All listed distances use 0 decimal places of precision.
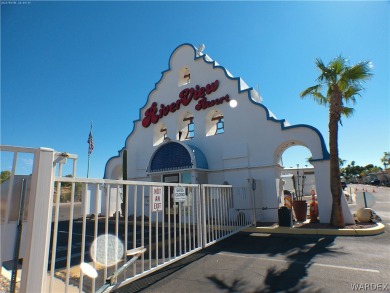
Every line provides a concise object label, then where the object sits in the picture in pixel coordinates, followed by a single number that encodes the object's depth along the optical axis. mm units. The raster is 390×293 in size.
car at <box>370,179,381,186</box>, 62038
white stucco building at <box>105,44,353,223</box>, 12531
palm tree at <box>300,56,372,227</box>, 10156
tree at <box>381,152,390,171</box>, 77025
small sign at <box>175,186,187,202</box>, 6023
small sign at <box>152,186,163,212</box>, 5078
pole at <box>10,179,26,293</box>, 2770
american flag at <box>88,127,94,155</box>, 25470
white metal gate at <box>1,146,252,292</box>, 2697
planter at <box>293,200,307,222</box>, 11833
